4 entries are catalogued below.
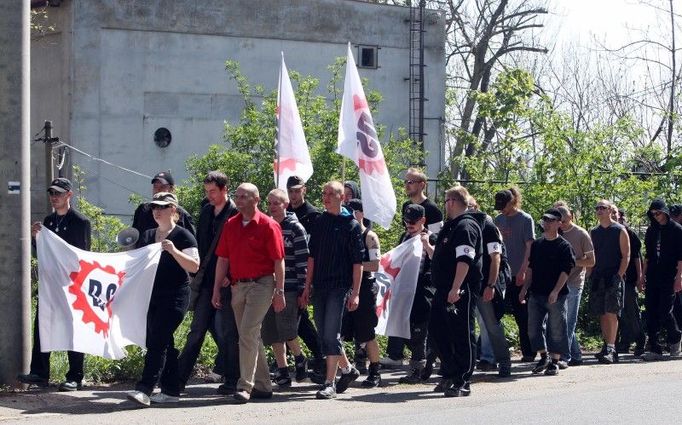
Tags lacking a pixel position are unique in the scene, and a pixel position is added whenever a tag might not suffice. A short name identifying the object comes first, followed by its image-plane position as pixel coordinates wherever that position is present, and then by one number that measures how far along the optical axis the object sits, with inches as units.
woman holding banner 416.8
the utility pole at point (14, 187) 438.6
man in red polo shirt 422.0
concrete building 1280.8
